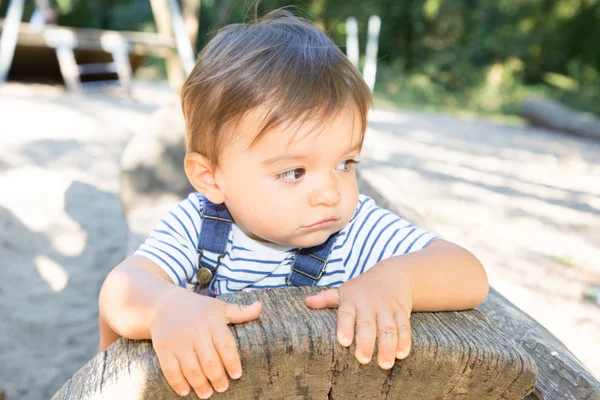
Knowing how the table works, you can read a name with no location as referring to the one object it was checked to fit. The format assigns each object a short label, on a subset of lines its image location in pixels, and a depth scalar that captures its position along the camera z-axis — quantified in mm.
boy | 917
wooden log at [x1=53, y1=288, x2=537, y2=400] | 871
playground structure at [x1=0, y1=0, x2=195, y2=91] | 8758
